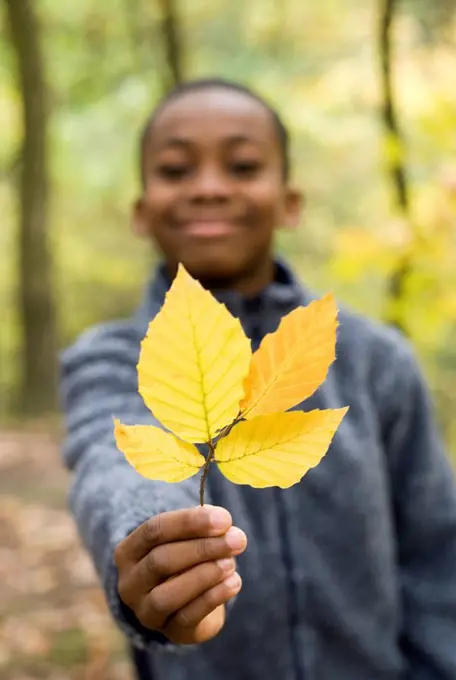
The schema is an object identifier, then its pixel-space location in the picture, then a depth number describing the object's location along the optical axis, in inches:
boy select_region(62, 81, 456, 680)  32.8
